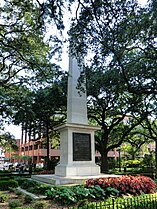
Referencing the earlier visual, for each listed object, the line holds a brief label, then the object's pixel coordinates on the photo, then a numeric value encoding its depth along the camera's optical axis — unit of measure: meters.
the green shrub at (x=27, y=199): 7.21
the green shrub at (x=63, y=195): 7.02
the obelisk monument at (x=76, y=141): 11.49
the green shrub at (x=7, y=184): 11.63
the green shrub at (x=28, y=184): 10.36
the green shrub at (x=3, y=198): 7.52
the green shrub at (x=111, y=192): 8.11
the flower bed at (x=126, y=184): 8.60
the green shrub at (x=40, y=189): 8.49
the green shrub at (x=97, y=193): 7.72
